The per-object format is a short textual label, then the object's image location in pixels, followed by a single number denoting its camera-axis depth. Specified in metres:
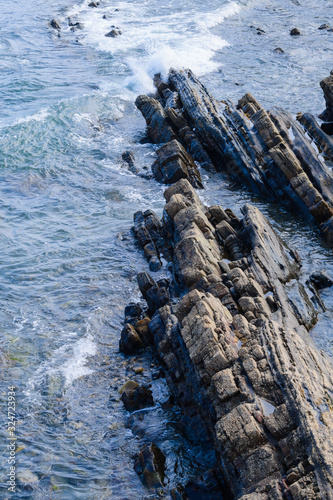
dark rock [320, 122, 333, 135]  25.75
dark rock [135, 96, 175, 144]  28.36
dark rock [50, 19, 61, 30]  55.12
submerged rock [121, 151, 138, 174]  26.78
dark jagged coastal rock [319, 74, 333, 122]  25.88
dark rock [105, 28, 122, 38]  52.78
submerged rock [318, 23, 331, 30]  48.98
